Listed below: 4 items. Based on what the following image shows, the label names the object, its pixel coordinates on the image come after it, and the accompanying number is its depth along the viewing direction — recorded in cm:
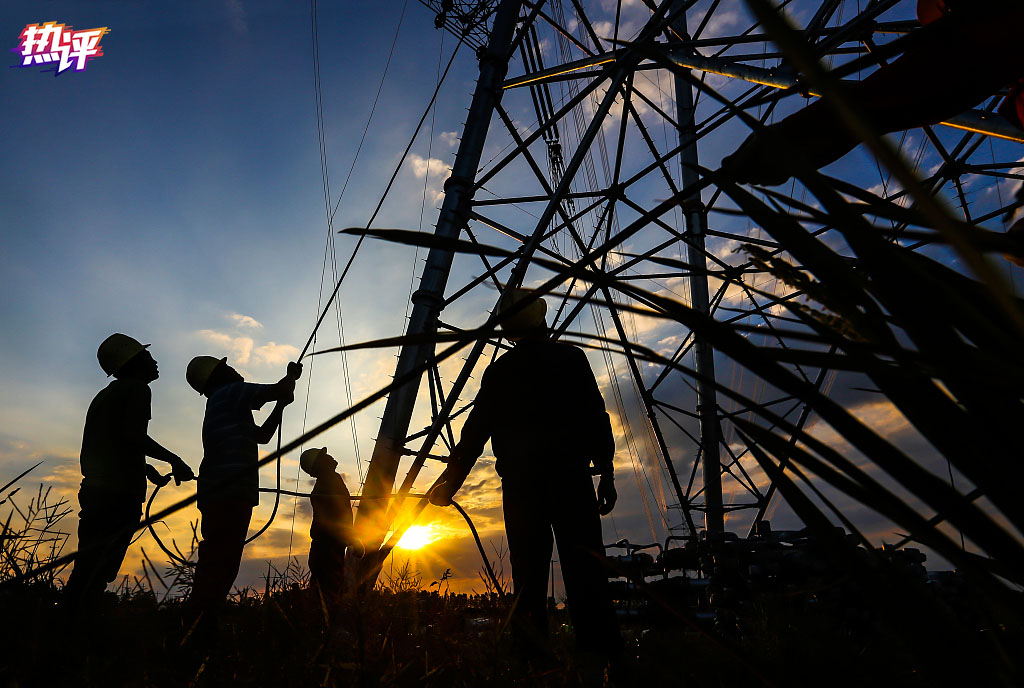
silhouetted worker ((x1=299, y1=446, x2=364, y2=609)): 605
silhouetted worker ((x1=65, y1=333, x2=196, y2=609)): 350
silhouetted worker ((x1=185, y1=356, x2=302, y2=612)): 318
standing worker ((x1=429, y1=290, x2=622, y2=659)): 257
